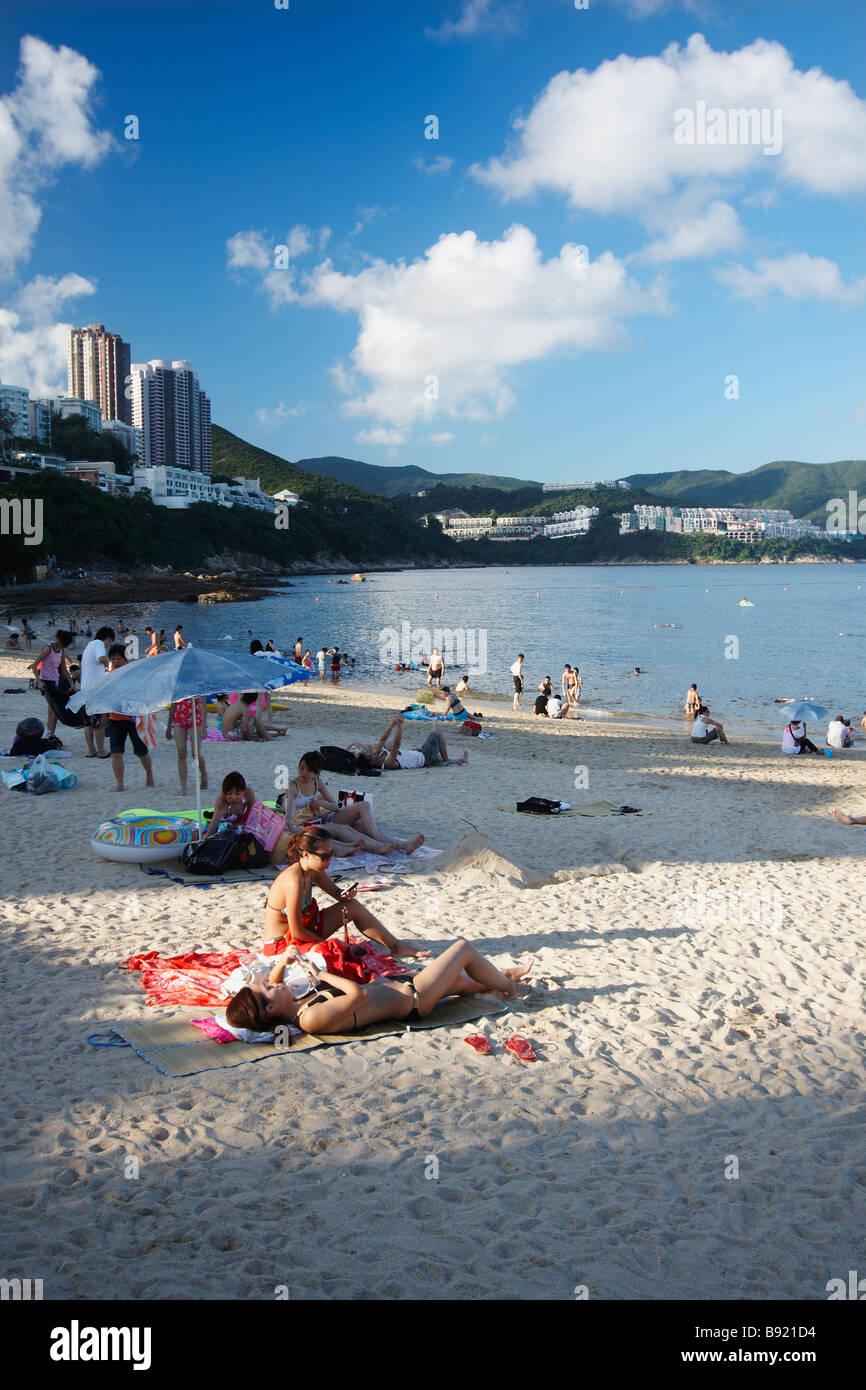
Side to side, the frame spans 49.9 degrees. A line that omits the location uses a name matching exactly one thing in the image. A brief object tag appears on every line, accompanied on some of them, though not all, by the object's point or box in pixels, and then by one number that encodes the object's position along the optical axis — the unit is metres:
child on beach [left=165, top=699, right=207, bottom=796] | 10.59
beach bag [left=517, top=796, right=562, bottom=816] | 10.87
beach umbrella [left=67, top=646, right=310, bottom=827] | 7.64
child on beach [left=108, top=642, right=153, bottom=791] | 10.43
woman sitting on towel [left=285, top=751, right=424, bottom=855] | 8.48
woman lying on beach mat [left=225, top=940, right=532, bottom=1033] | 4.90
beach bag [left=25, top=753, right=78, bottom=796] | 10.62
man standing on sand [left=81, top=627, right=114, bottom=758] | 11.90
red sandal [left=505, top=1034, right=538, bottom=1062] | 4.80
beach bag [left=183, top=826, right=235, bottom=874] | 7.78
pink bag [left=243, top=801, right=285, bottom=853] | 8.13
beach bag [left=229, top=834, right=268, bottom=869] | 7.95
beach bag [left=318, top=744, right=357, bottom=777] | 12.48
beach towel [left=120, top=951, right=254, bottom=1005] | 5.37
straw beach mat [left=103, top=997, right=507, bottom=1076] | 4.62
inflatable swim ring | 8.07
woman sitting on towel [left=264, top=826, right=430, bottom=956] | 5.43
